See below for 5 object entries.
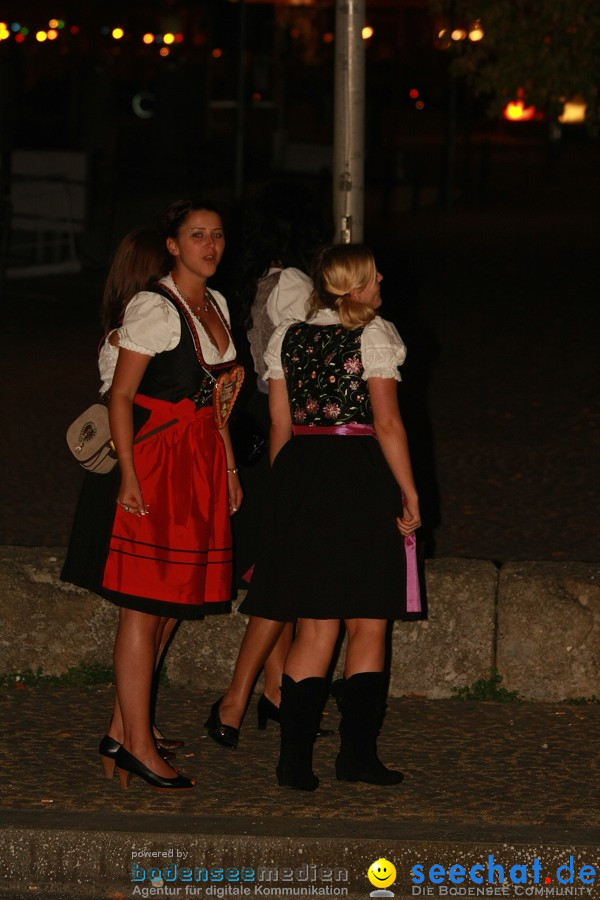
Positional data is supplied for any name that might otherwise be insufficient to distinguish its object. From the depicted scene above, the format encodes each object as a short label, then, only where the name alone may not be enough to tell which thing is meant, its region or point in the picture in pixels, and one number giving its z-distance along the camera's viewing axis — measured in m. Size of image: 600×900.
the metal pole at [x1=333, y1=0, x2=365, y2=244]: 11.21
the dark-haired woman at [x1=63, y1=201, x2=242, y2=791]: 7.78
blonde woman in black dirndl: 7.90
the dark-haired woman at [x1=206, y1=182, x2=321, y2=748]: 9.03
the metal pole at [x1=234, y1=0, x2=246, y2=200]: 33.01
